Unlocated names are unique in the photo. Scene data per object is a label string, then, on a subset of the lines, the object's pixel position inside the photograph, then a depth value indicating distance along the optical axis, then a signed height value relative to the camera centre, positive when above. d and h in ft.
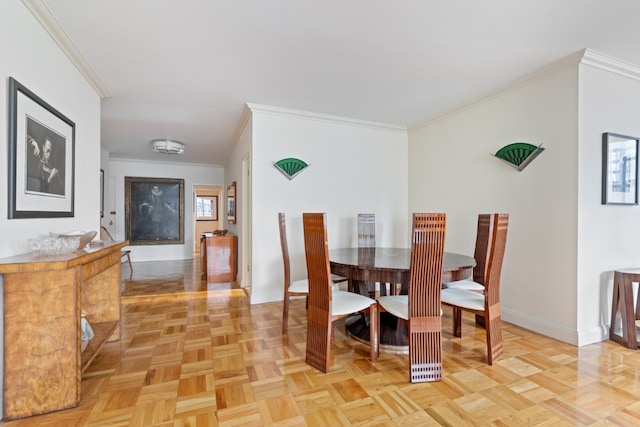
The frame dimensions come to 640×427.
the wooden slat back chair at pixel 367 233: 11.20 -0.80
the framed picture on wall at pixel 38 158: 5.37 +1.13
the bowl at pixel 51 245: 5.57 -0.66
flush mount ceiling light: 15.96 +3.57
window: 30.40 +0.40
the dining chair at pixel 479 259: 8.50 -1.40
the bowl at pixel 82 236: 6.32 -0.54
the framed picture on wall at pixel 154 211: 21.54 +0.05
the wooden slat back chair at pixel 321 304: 6.54 -2.12
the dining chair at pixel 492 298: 6.78 -2.09
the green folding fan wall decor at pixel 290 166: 11.89 +1.87
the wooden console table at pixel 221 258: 15.28 -2.42
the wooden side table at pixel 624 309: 7.64 -2.51
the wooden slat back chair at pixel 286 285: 8.61 -2.22
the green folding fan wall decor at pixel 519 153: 8.81 +1.86
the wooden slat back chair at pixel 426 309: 6.02 -2.00
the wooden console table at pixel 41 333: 4.82 -2.05
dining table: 6.81 -1.41
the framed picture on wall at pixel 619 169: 8.05 +1.26
